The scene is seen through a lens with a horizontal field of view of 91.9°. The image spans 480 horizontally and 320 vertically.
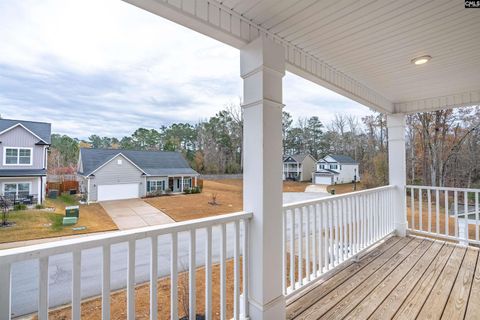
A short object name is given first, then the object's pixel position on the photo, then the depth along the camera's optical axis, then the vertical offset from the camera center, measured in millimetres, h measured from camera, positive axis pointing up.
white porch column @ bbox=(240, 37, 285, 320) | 1733 -45
